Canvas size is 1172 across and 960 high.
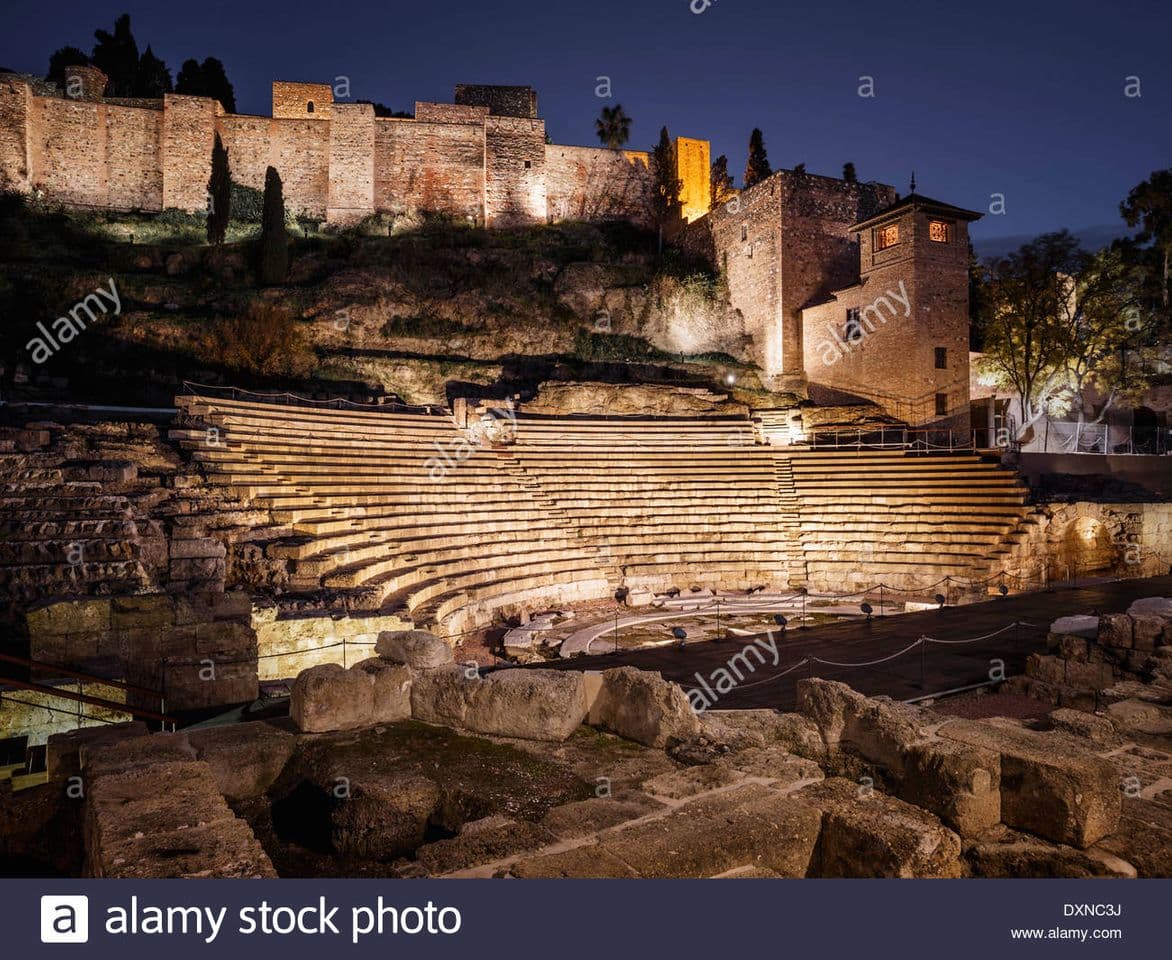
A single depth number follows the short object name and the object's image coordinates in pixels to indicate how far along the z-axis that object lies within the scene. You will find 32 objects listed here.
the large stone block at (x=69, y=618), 5.89
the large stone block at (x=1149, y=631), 6.97
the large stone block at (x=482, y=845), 2.73
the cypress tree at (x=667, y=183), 40.75
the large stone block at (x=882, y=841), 2.90
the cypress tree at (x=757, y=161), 39.25
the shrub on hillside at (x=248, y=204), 38.03
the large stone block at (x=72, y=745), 3.96
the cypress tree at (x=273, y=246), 29.05
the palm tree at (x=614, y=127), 44.47
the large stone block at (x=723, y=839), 2.80
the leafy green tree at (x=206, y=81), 44.25
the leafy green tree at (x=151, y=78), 42.75
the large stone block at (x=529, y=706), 4.19
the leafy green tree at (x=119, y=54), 43.73
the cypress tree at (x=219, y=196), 32.94
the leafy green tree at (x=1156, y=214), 29.17
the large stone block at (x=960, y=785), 3.40
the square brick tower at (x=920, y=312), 24.34
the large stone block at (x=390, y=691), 4.44
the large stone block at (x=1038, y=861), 3.08
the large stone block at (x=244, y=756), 3.64
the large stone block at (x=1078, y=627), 7.83
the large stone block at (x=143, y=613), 6.21
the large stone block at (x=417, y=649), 4.92
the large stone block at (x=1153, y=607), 7.21
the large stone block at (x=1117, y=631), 7.15
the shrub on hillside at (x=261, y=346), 23.11
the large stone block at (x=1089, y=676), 6.97
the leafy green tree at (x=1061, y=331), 24.05
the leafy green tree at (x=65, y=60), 42.25
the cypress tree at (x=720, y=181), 41.97
